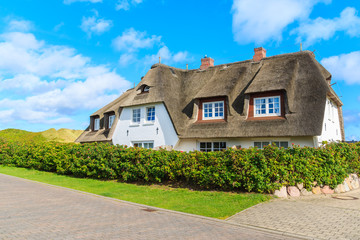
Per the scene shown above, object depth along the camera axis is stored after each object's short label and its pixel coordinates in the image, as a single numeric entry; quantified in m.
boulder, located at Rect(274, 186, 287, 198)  11.09
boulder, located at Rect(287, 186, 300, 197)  11.20
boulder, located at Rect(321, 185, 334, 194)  11.84
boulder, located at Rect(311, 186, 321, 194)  11.55
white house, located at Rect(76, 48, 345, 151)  16.77
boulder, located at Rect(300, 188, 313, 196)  11.36
